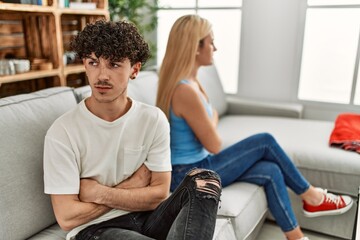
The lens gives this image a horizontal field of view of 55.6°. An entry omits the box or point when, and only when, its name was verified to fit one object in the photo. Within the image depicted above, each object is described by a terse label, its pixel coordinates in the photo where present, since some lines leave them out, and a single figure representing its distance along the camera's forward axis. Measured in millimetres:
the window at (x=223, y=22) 3047
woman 1527
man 1086
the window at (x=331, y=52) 2668
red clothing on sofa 1920
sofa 1167
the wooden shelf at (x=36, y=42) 1912
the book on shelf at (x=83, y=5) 2068
